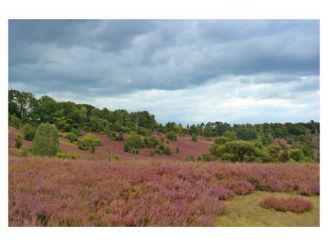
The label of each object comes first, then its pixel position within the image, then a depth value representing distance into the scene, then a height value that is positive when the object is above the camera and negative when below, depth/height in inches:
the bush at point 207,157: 1340.2 -109.4
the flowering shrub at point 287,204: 252.7 -54.6
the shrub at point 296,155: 1380.5 -99.2
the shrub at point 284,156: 1401.1 -108.2
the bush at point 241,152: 1146.7 -76.0
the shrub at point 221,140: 1589.8 -48.3
